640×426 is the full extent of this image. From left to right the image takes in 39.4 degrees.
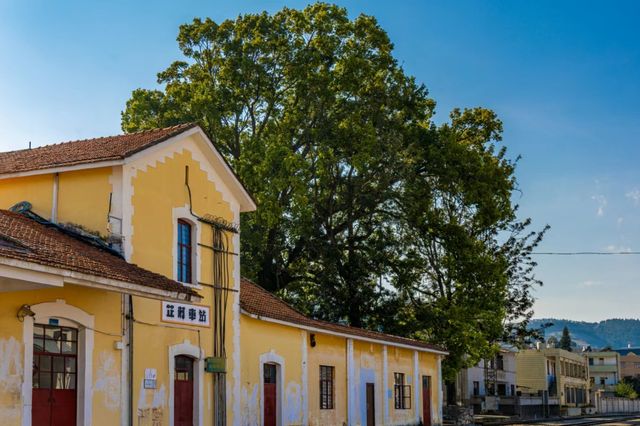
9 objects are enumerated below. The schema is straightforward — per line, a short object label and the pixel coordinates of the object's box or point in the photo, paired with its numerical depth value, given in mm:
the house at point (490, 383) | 60531
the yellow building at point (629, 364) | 137500
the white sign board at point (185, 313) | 17875
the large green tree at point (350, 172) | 33094
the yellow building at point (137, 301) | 14180
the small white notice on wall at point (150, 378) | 17016
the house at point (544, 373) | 77562
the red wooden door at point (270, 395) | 22297
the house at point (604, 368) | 113312
